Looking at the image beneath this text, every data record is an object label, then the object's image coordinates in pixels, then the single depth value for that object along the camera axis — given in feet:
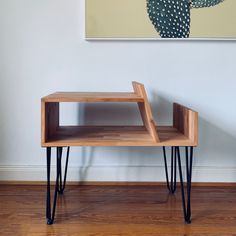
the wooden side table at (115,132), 5.13
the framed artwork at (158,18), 6.70
